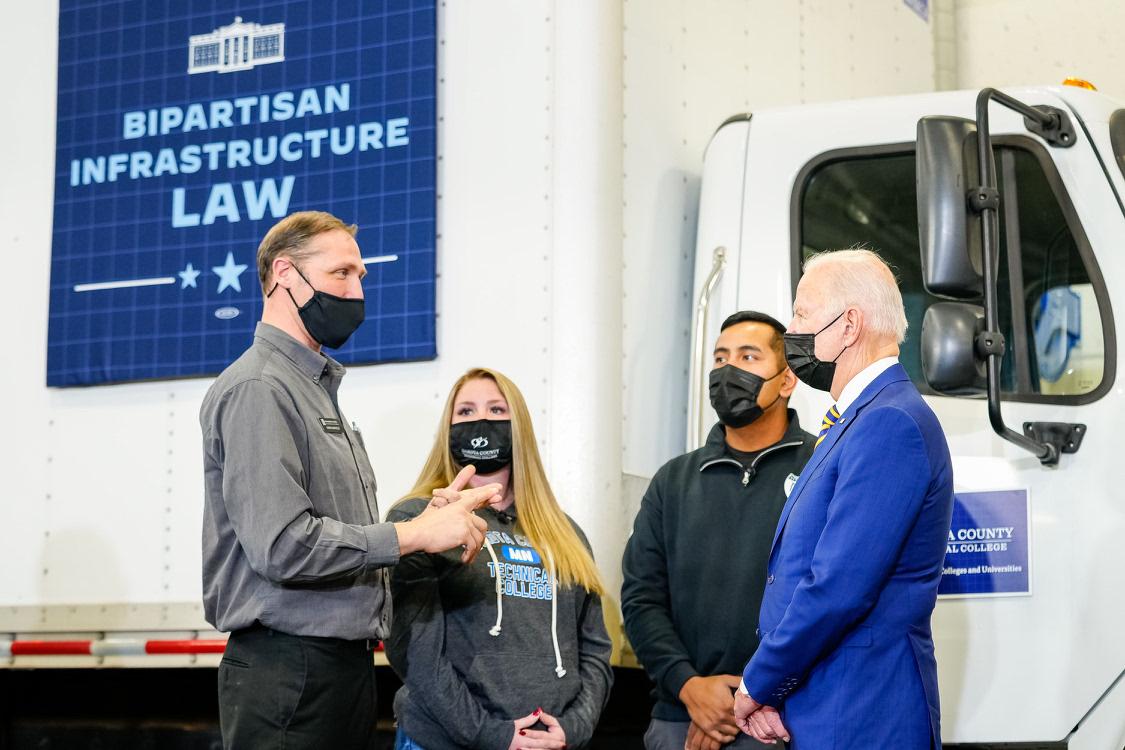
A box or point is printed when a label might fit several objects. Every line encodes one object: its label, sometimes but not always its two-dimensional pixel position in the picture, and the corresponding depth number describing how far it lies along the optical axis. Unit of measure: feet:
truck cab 12.06
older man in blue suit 9.60
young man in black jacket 13.08
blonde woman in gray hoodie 12.07
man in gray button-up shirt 10.19
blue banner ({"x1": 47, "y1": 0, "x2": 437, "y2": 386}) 14.79
